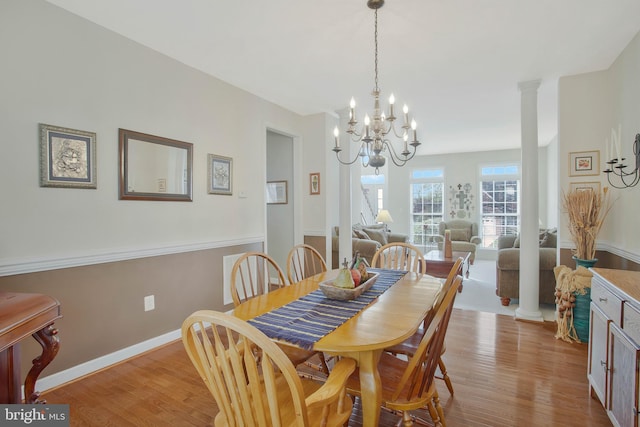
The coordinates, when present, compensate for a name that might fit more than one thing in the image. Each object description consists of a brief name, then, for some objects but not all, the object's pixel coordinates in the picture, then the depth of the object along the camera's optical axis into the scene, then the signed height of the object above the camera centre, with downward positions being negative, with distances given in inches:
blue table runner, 49.7 -19.3
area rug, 146.0 -46.3
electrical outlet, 105.7 -30.7
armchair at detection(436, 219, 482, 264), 269.7 -21.7
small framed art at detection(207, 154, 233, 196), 128.2 +15.7
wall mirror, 99.6 +15.4
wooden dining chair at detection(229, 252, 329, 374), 65.9 -29.9
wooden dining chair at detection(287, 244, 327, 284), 170.2 -28.0
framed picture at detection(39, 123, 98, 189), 82.0 +15.1
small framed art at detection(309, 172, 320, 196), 177.6 +16.1
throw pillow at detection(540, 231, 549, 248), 166.6 -16.6
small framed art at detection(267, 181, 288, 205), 188.4 +11.6
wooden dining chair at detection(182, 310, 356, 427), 35.1 -20.9
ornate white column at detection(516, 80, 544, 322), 132.0 +1.5
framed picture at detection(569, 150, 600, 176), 123.4 +18.9
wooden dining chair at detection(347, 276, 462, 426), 51.1 -29.8
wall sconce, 94.7 +12.0
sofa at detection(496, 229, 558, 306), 144.3 -29.3
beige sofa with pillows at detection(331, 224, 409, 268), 184.5 -20.0
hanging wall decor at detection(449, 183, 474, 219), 310.7 +10.0
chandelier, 83.1 +24.5
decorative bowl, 67.0 -17.2
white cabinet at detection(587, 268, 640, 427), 55.2 -26.9
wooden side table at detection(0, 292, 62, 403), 45.9 -18.4
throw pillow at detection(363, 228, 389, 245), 240.2 -18.3
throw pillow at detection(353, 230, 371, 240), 210.9 -15.8
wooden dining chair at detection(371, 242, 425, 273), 100.6 -16.5
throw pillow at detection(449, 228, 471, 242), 288.4 -22.1
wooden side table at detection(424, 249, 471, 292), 167.2 -29.0
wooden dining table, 47.8 -19.6
